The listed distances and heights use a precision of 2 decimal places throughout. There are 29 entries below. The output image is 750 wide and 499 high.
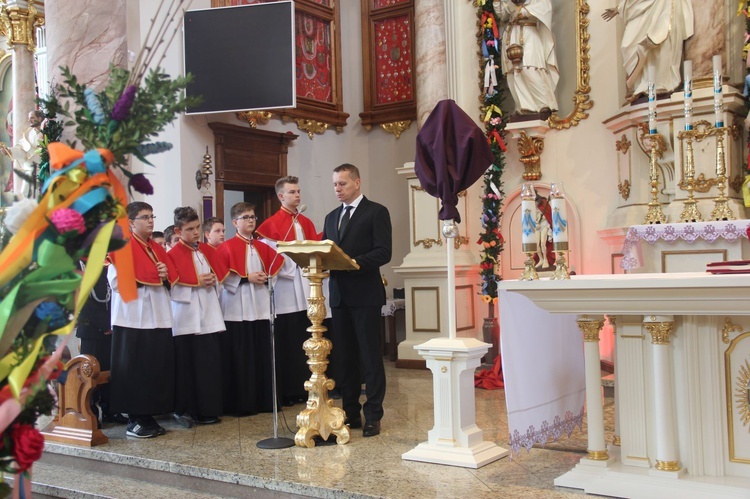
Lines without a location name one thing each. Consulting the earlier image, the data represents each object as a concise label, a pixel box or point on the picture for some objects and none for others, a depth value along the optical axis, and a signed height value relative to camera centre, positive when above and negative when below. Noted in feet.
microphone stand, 15.57 -3.49
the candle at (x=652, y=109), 18.06 +3.52
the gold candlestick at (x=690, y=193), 18.94 +1.57
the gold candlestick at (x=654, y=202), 19.26 +1.39
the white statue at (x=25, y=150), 30.11 +5.01
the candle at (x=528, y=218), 13.11 +0.73
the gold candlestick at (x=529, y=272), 12.55 -0.18
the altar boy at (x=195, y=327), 17.94 -1.30
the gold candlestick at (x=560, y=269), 12.34 -0.14
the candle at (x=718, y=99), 18.03 +3.66
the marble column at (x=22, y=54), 32.04 +9.29
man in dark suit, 16.07 -0.63
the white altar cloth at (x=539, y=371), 12.91 -1.96
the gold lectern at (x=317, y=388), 15.56 -2.43
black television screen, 28.22 +7.81
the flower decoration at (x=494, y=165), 26.30 +3.41
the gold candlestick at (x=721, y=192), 19.28 +1.57
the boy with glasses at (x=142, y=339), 16.79 -1.44
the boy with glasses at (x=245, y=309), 19.30 -0.99
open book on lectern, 14.71 +0.27
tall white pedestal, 14.03 -2.64
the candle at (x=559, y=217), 12.81 +0.71
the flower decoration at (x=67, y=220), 4.98 +0.35
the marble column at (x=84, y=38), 19.26 +5.87
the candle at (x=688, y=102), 18.28 +3.68
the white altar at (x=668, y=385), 11.31 -1.95
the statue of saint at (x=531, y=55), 26.09 +6.93
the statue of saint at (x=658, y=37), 23.29 +6.61
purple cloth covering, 14.40 +2.09
